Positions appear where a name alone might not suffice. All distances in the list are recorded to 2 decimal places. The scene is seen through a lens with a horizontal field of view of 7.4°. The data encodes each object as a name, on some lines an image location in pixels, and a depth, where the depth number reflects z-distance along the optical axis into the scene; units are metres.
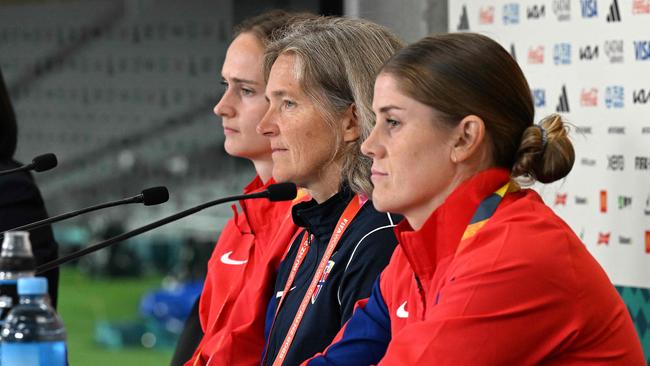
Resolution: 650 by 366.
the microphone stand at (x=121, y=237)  5.37
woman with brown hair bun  5.24
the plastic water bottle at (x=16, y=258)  5.17
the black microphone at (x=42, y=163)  5.67
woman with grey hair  5.65
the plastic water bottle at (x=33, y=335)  5.17
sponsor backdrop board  5.78
